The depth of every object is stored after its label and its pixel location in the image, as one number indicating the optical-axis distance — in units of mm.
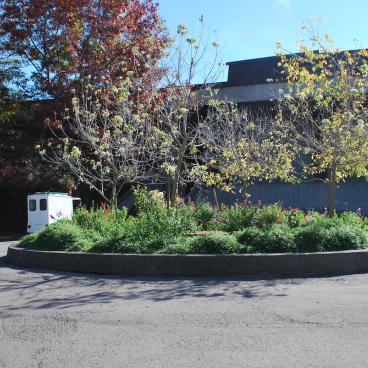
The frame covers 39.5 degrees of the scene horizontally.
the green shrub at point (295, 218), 12492
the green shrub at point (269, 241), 9992
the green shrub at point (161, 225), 11359
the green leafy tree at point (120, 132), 16312
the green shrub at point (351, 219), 11945
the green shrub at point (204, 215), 14755
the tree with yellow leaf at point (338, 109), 13009
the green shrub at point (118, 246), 10664
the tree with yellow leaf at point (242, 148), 19141
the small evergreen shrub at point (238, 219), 13102
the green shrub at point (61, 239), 11617
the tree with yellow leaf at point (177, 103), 14641
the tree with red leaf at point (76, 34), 25141
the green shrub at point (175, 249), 10266
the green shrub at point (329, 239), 10008
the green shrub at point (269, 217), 12602
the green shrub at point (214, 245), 10062
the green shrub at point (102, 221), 12711
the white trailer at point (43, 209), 24469
